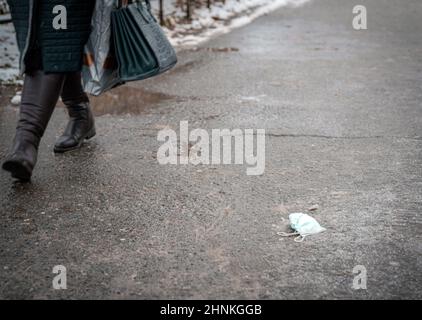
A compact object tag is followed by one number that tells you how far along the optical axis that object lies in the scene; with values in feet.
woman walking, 10.36
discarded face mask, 8.80
